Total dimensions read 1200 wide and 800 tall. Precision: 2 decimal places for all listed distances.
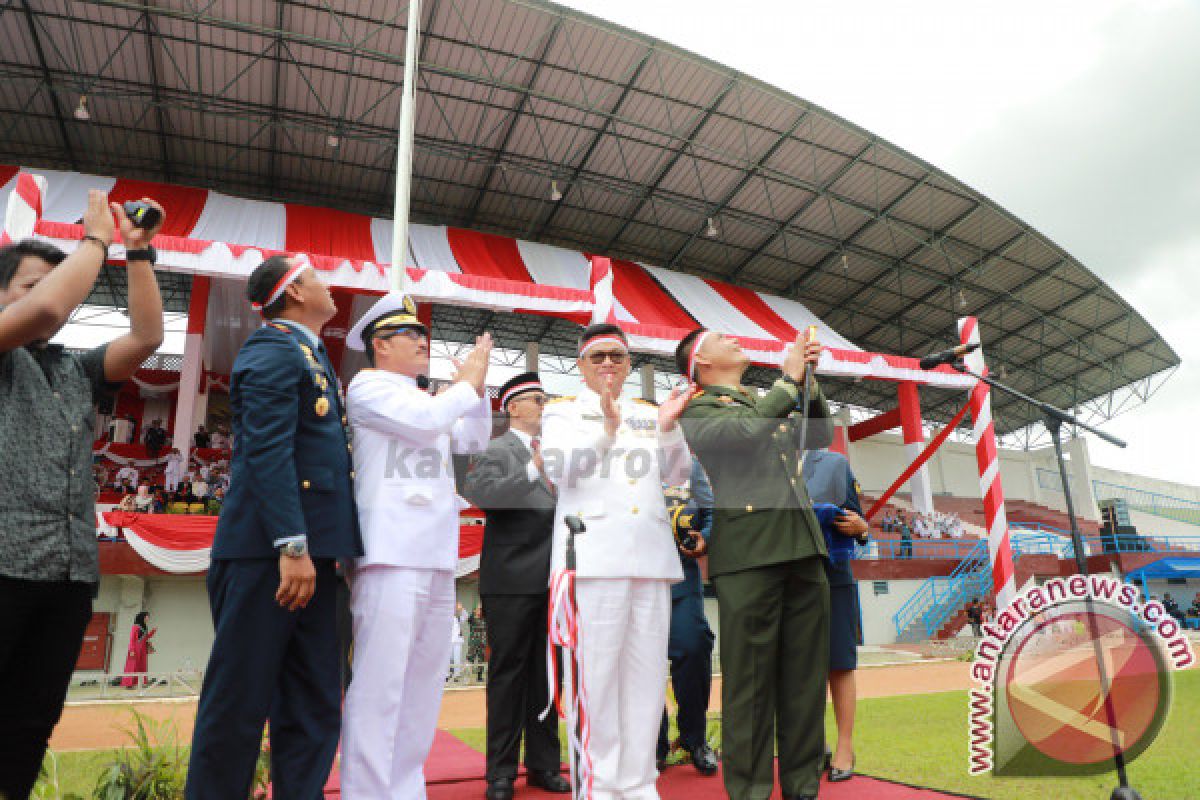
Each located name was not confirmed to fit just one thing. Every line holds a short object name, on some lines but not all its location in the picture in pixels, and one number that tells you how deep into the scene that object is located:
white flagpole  4.45
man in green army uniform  2.19
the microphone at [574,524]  1.91
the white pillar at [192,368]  11.57
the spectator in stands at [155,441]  14.02
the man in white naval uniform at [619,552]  2.06
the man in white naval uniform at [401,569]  2.02
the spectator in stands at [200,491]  10.62
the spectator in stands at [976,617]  12.56
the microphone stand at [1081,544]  2.12
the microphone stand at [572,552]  1.93
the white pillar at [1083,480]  23.95
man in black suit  2.69
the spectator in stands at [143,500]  9.89
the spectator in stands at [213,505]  10.16
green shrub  2.49
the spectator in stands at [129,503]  9.73
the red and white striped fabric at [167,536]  8.88
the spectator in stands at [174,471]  11.36
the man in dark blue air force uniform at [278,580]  1.76
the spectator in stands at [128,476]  12.30
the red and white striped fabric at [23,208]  6.54
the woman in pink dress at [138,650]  9.59
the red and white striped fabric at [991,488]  6.26
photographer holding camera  1.55
